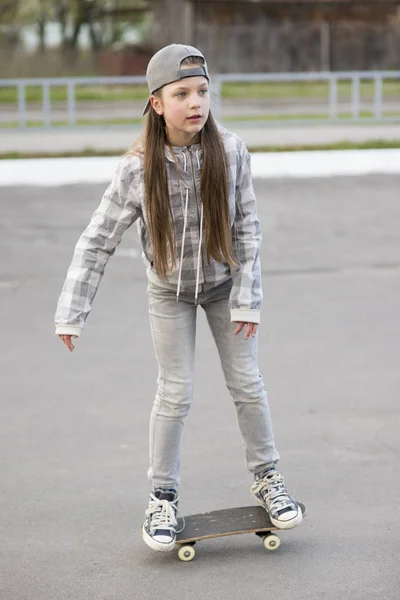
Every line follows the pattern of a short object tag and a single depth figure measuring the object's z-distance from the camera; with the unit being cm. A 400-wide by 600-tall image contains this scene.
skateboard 625
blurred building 6070
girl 596
